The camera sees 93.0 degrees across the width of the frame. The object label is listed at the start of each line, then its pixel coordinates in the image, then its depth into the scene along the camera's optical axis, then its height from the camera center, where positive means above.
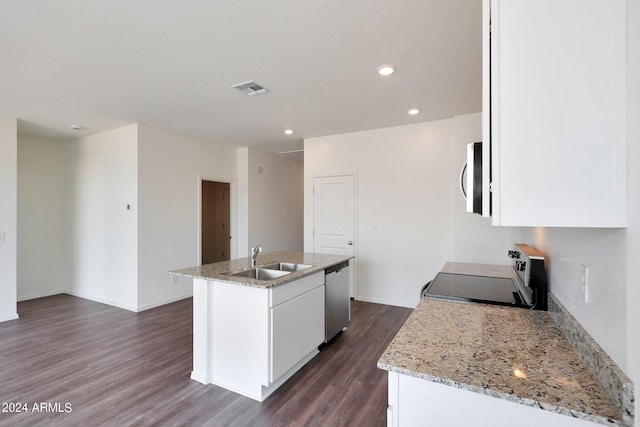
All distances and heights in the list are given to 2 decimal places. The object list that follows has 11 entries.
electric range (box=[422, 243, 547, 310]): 1.69 -0.51
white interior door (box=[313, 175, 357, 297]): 4.89 -0.04
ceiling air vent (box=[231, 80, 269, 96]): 2.94 +1.26
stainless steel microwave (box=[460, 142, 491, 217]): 1.17 +0.14
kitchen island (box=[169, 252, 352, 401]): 2.28 -0.91
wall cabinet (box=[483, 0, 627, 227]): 0.84 +0.30
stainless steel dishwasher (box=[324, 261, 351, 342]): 3.16 -0.94
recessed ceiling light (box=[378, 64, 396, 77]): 2.59 +1.26
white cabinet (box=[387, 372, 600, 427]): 0.91 -0.63
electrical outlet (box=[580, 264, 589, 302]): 1.09 -0.25
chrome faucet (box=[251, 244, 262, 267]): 2.91 -0.39
